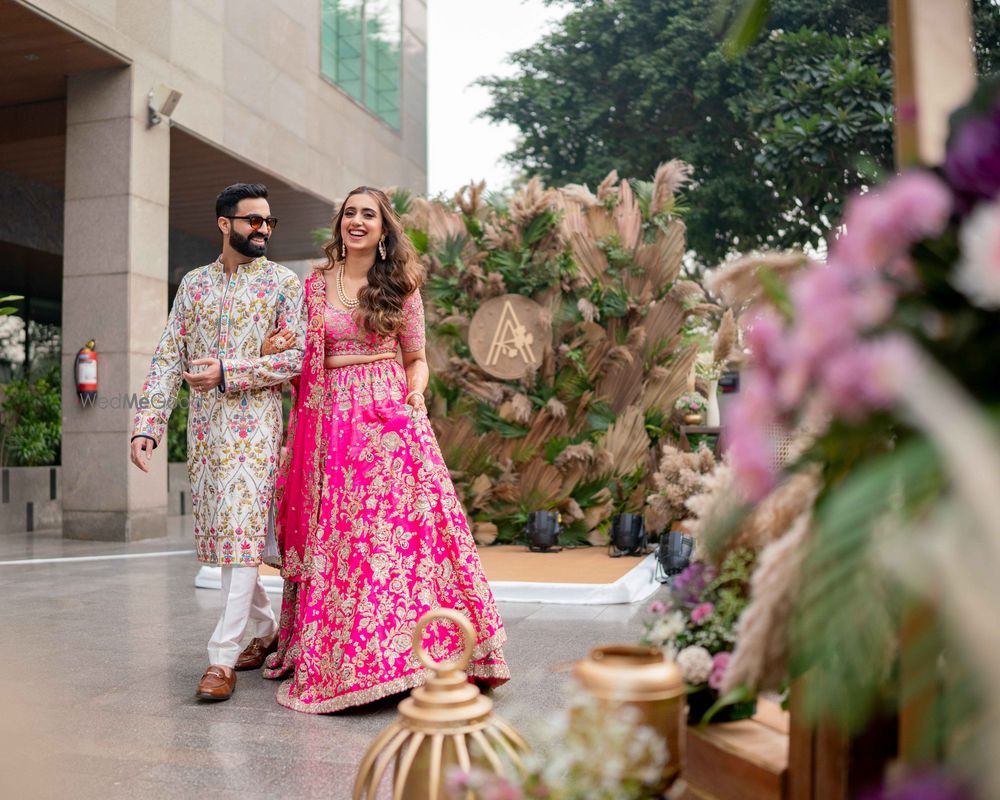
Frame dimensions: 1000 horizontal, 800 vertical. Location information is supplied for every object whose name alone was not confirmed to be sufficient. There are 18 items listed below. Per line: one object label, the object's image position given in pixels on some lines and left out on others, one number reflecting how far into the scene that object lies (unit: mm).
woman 3311
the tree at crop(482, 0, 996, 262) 12562
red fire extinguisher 9172
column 9266
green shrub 10617
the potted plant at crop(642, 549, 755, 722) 1756
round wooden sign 7910
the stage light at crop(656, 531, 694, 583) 6094
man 3465
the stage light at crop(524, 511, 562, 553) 7398
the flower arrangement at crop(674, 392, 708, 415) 7836
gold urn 1499
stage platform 5453
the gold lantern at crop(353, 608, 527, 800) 1591
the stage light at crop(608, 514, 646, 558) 7094
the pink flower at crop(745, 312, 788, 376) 1030
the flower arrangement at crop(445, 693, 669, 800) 1282
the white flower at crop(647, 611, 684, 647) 1873
